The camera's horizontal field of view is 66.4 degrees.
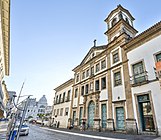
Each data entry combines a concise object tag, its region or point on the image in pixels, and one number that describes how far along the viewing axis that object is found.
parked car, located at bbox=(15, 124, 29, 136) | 11.29
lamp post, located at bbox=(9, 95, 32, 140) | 4.79
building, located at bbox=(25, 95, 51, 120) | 77.12
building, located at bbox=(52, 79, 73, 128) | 24.38
